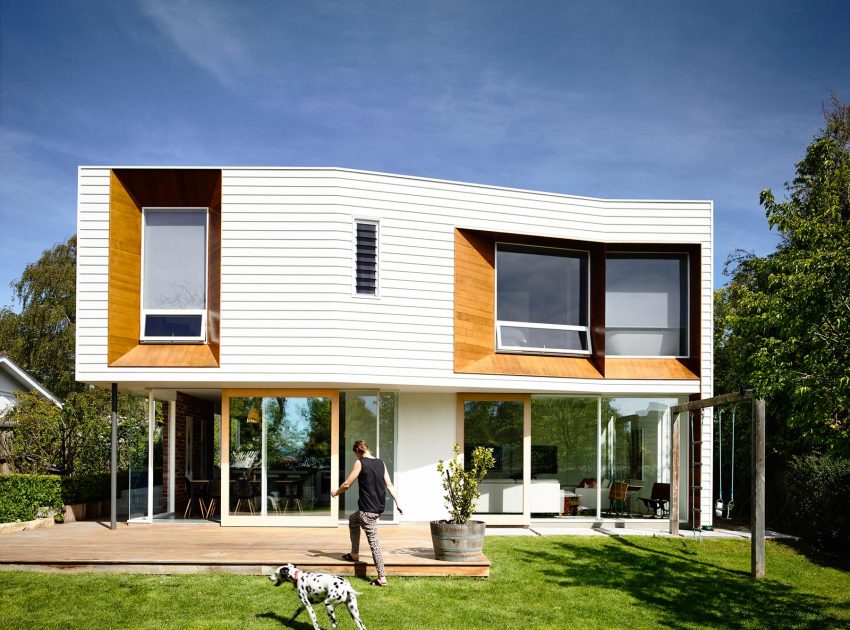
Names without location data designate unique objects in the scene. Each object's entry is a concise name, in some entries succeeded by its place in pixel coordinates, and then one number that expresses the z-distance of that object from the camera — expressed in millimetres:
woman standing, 9445
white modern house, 13641
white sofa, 15227
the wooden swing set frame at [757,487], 10805
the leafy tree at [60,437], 17922
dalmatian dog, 7234
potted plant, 10126
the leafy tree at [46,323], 34719
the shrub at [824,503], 13016
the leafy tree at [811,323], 7562
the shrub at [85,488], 15203
